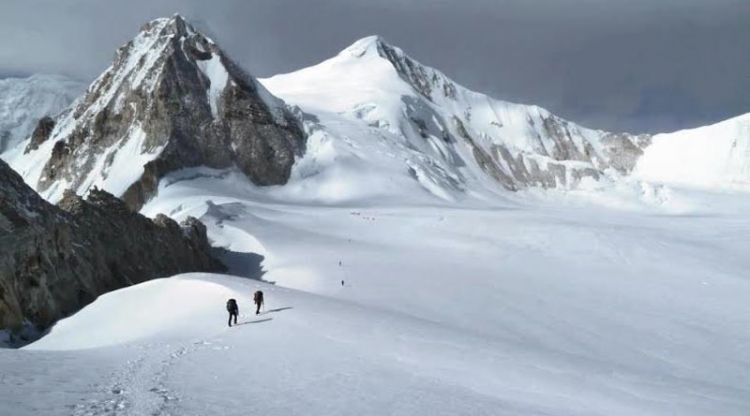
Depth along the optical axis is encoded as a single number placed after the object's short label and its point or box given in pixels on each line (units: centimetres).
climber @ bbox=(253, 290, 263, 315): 1945
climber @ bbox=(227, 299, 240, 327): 1789
